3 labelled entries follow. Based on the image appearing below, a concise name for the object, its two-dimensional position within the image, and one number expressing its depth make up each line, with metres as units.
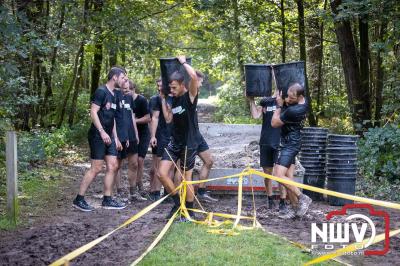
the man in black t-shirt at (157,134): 10.09
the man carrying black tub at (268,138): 9.46
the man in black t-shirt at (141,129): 10.63
